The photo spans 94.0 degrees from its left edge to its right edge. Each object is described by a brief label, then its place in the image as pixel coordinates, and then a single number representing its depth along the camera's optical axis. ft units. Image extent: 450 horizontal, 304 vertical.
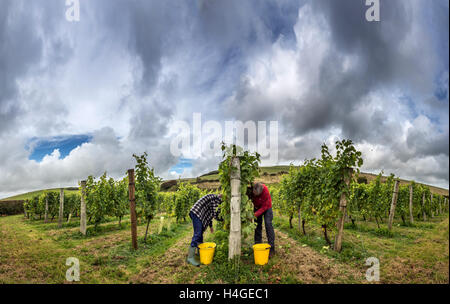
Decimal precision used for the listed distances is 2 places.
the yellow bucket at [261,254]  17.28
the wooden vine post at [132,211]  23.73
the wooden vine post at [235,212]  17.08
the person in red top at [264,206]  19.99
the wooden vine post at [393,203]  32.15
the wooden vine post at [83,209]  34.71
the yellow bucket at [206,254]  17.53
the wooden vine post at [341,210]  21.35
